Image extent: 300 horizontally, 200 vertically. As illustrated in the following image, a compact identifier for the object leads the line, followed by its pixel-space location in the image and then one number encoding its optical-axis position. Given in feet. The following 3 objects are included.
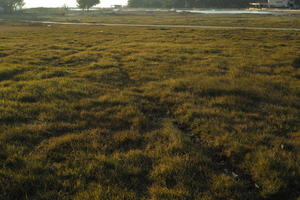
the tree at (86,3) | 510.17
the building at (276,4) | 412.77
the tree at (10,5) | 435.94
